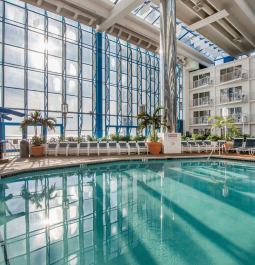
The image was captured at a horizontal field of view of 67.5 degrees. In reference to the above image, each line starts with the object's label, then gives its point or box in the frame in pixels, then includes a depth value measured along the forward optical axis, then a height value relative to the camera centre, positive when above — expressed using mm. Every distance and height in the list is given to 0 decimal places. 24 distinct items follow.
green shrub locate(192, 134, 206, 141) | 14493 -227
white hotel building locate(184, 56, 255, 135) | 18094 +4229
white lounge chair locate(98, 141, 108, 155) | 10148 -648
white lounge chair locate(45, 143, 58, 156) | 9750 -694
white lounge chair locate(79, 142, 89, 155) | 9992 -675
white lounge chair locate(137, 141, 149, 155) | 10625 -700
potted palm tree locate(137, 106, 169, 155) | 10453 +575
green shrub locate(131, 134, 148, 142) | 12820 -226
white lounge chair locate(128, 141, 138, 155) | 10477 -682
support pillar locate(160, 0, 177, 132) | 10781 +4181
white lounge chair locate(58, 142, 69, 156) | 9839 -658
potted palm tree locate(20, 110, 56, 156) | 9269 +470
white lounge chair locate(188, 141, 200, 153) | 11406 -772
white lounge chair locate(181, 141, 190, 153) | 11336 -707
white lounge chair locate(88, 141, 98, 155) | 10091 -637
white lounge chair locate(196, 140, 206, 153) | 11500 -726
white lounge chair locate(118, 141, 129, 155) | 10375 -669
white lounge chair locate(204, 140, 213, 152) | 11586 -735
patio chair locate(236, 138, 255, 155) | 10258 -690
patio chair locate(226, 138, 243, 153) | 10831 -599
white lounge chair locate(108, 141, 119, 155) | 10248 -660
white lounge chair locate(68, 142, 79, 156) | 9938 -717
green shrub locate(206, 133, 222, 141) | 13117 -286
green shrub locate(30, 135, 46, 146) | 9516 -270
